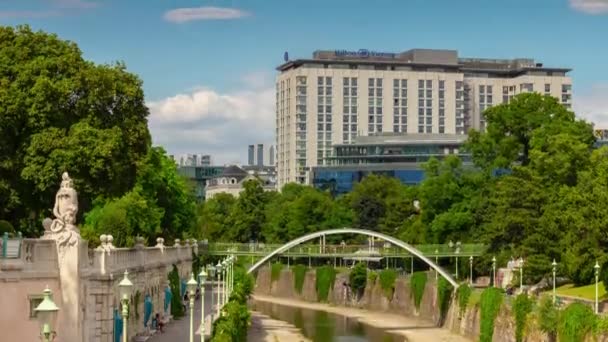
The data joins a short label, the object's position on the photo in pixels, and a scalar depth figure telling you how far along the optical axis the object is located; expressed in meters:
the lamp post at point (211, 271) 92.30
